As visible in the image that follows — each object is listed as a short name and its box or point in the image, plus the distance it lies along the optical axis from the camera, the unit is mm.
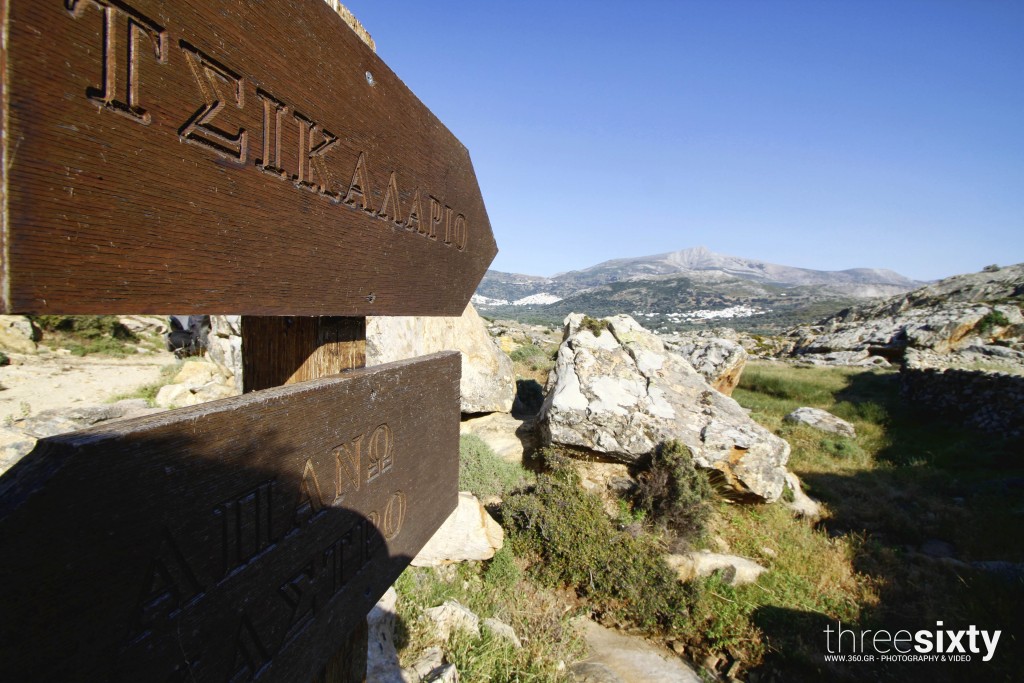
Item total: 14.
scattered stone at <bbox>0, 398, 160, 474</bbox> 4480
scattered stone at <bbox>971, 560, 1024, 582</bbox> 5348
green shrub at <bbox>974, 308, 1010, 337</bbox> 20234
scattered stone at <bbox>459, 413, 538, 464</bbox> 7660
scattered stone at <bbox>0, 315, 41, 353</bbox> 12062
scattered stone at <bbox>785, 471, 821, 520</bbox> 7477
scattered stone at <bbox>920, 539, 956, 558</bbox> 6590
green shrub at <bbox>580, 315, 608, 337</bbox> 8555
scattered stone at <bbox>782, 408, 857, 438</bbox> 11812
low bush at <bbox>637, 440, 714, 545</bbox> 6398
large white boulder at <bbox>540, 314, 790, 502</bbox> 7000
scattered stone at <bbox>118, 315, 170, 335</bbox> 17328
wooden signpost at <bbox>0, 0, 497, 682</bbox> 517
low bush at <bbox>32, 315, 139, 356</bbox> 13836
